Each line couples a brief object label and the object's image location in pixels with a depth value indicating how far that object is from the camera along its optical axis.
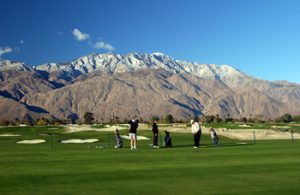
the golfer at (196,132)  36.31
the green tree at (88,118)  187.15
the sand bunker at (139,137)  56.71
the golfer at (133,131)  36.12
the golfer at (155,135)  38.86
